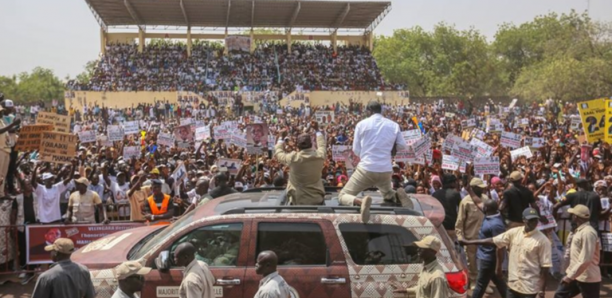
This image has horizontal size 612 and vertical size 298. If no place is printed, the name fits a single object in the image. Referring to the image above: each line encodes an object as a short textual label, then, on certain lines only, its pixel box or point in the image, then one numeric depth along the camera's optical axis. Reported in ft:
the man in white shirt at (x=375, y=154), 21.02
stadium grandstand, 154.30
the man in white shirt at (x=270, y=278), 14.62
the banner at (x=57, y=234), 28.91
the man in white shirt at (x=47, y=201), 30.96
